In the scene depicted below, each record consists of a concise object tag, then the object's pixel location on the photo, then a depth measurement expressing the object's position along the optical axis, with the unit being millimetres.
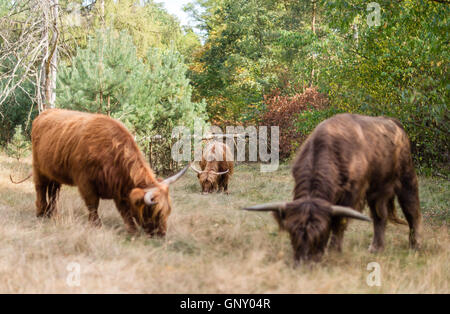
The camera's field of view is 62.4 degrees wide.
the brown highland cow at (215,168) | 9930
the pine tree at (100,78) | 8742
